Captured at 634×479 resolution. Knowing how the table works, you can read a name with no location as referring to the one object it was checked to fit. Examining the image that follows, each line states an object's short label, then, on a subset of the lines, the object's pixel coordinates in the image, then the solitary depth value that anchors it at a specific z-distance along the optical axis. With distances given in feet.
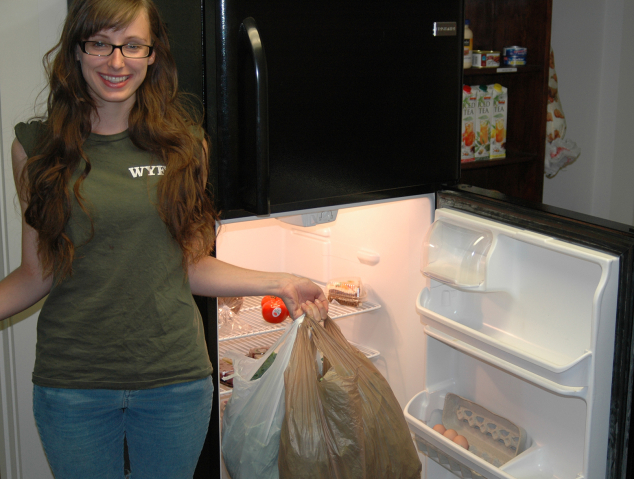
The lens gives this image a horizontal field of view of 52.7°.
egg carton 5.16
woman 3.64
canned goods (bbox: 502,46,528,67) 8.43
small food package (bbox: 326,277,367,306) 6.44
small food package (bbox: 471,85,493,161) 8.30
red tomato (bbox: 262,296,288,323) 6.28
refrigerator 4.11
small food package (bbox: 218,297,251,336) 6.14
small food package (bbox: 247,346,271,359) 6.29
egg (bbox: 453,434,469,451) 5.27
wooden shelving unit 8.51
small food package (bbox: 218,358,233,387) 5.91
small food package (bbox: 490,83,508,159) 8.44
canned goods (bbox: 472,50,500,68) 8.13
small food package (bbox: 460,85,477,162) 8.16
